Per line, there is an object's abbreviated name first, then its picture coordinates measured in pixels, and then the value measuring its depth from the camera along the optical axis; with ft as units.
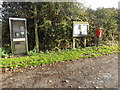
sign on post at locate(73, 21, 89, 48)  18.29
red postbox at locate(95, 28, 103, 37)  18.96
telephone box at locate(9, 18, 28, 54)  14.72
